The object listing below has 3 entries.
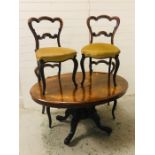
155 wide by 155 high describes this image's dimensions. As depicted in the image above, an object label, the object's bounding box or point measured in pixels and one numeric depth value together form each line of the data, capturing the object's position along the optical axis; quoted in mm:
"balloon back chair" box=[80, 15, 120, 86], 2297
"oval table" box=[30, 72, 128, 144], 2125
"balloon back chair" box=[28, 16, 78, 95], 2199
